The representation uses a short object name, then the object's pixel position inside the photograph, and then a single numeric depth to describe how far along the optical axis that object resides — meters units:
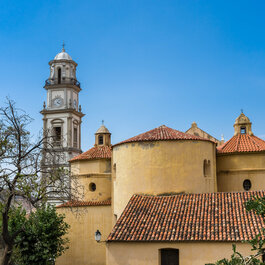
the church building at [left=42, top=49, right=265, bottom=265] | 18.34
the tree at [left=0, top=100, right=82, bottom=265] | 15.38
